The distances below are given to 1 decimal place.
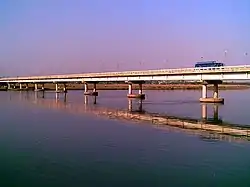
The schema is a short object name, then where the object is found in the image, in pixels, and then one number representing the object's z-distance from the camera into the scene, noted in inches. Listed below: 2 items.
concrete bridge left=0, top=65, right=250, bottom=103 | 2459.3
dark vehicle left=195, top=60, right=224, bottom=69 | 3375.0
